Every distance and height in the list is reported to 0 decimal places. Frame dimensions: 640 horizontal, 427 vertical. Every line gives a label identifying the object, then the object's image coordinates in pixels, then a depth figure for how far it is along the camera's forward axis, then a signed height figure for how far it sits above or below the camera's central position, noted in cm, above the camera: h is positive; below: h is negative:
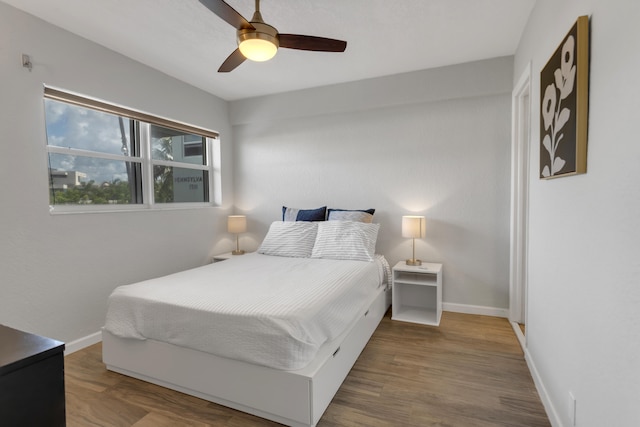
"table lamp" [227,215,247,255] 393 -31
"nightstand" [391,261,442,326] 297 -101
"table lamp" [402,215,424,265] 307 -28
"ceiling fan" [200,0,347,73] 161 +96
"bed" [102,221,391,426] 161 -78
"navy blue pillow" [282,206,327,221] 357 -17
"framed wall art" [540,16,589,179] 126 +42
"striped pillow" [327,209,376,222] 336 -17
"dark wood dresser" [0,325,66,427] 69 -42
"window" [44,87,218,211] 251 +44
